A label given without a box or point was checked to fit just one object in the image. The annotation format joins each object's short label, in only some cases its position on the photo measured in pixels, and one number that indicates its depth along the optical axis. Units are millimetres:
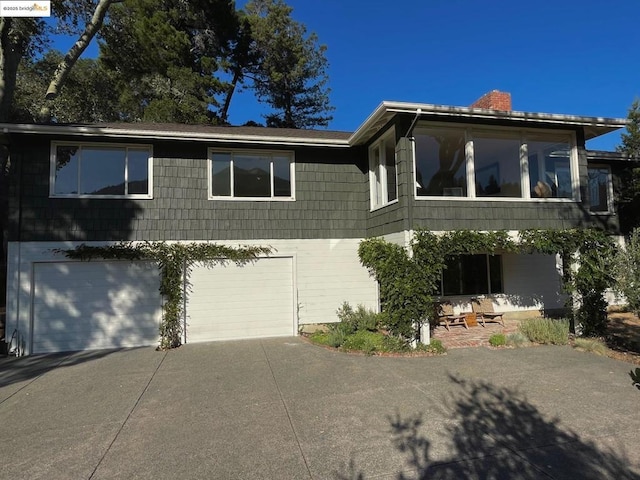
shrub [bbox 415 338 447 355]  7371
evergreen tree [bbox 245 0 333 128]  20641
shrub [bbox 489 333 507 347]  7844
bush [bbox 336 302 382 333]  8898
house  8234
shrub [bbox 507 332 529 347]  7855
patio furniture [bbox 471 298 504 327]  10375
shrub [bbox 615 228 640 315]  6641
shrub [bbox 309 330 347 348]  7973
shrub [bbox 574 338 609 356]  7220
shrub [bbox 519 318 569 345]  7957
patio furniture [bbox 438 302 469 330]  9984
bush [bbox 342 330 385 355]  7461
